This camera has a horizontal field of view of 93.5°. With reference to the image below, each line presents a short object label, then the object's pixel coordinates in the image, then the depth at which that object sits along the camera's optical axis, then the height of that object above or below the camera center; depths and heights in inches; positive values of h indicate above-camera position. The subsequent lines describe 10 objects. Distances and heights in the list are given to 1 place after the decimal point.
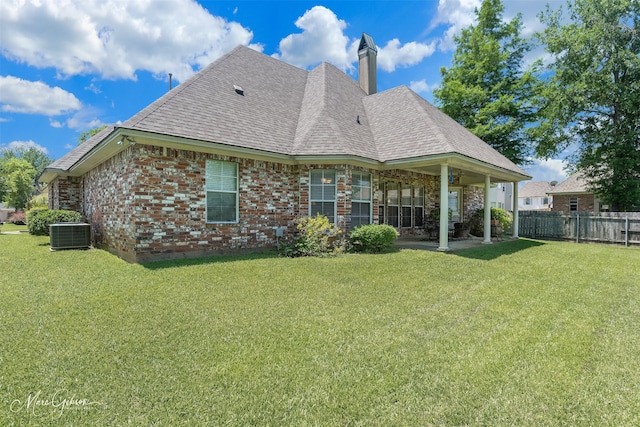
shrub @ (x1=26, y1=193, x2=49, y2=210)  1016.6 +18.6
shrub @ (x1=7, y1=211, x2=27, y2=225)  1068.5 -45.9
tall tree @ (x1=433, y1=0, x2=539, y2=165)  748.0 +314.1
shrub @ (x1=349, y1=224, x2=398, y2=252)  356.2 -35.1
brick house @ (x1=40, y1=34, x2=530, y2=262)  297.1 +57.8
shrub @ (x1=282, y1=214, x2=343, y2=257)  342.6 -37.5
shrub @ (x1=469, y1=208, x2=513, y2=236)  596.1 -19.9
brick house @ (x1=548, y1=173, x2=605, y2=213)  924.0 +39.4
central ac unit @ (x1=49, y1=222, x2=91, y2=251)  371.6 -37.3
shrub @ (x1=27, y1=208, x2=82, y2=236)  468.1 -20.5
